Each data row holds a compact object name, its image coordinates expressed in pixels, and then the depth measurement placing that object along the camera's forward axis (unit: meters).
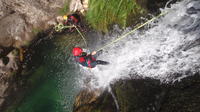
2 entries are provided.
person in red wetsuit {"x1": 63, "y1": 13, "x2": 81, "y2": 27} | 8.82
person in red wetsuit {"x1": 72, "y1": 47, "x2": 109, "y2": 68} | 6.77
